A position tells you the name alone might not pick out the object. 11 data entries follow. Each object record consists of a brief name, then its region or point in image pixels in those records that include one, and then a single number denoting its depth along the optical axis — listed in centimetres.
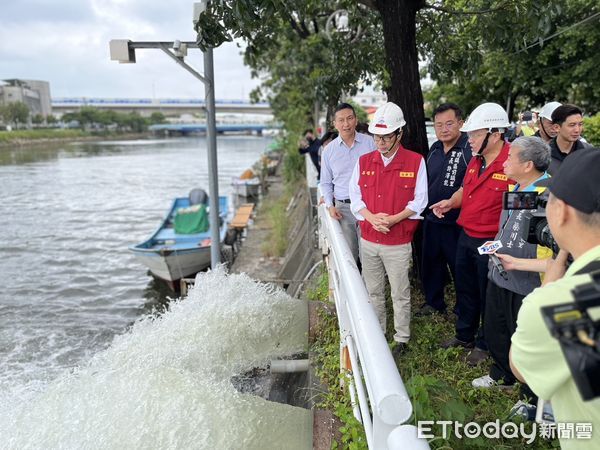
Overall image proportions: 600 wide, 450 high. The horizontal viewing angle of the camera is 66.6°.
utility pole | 552
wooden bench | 1256
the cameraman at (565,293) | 114
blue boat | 1046
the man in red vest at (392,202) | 327
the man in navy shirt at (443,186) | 373
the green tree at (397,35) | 391
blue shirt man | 418
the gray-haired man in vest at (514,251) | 256
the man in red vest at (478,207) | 314
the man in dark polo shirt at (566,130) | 375
